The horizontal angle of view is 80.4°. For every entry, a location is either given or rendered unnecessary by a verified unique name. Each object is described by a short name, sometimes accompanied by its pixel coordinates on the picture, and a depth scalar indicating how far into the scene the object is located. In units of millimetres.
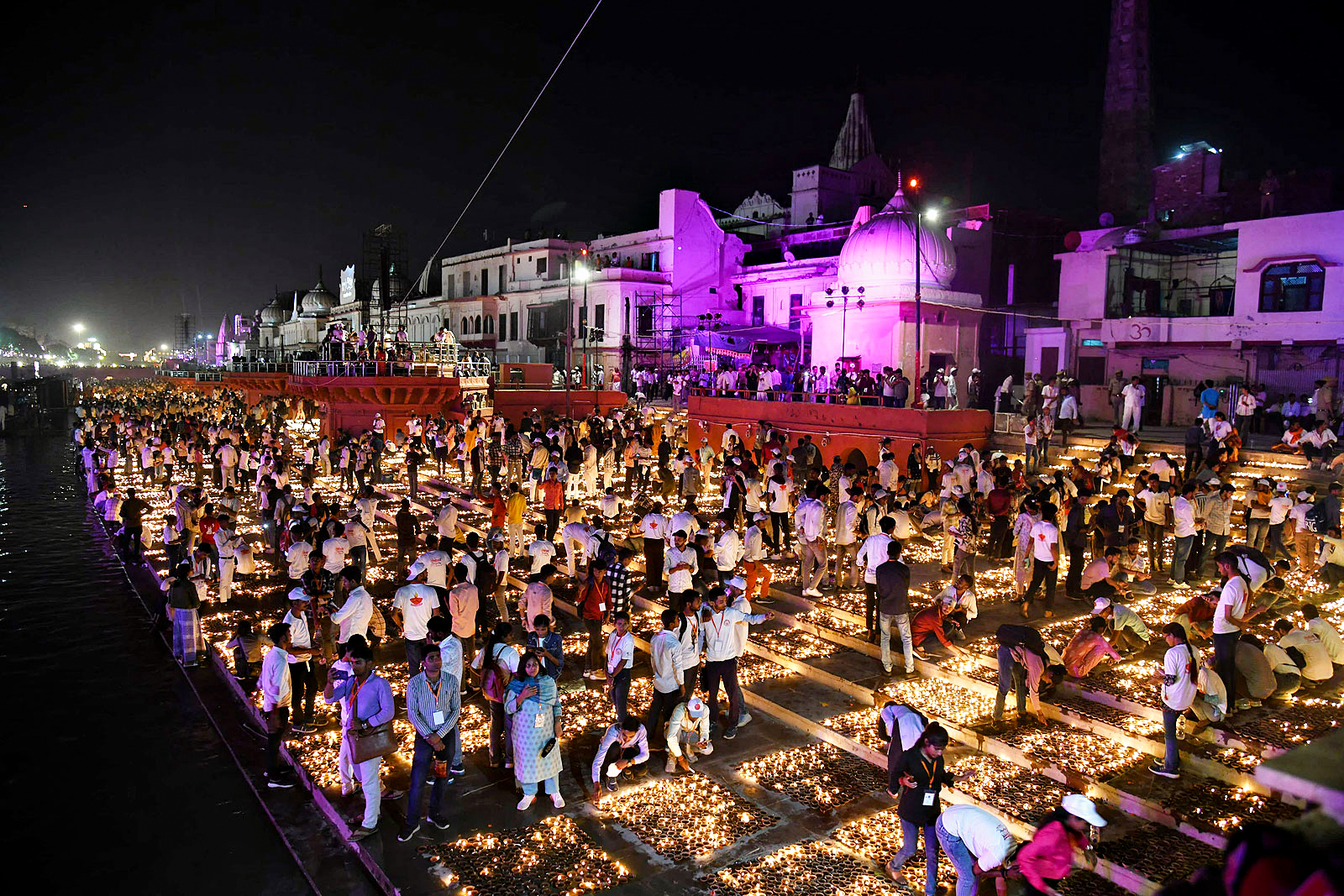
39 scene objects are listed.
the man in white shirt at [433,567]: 9219
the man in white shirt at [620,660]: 7129
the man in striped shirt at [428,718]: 6289
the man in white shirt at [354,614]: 8086
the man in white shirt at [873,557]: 9016
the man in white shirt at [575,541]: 10797
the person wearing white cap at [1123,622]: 8324
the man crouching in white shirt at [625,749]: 7090
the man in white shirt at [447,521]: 12562
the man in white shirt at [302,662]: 8266
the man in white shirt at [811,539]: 10969
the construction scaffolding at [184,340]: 115188
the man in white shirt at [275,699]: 7500
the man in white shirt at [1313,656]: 7949
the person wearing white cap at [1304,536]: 11570
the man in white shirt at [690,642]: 7289
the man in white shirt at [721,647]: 7434
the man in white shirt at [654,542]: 11062
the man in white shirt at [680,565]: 8930
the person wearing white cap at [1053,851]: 4270
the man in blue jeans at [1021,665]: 7507
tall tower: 42062
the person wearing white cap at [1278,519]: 11742
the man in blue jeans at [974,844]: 4652
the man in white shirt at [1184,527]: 10992
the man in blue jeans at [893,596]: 8336
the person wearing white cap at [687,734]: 7258
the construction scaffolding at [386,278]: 54250
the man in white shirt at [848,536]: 11438
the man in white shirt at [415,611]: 8125
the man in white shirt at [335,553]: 11078
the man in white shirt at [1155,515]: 12023
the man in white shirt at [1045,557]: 10117
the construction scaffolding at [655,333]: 40969
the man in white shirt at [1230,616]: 7238
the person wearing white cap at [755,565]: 10930
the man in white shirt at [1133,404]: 18250
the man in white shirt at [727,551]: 9719
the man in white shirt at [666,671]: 7055
